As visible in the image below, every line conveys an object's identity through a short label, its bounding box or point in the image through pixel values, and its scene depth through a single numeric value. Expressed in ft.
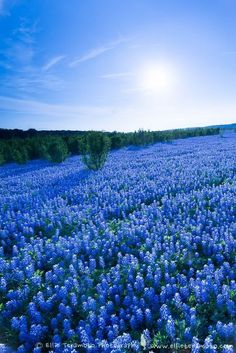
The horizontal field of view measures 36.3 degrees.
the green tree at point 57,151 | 98.84
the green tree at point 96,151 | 66.69
